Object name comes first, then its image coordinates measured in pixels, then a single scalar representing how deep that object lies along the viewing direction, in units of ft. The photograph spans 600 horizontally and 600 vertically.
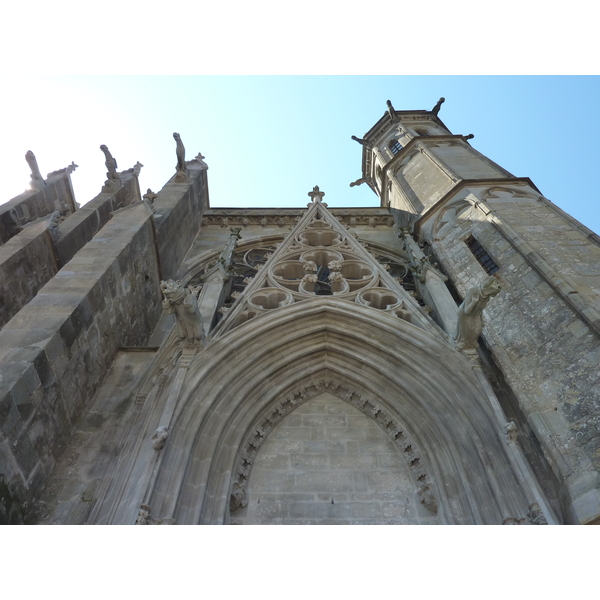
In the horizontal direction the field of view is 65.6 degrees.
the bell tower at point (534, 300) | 15.34
